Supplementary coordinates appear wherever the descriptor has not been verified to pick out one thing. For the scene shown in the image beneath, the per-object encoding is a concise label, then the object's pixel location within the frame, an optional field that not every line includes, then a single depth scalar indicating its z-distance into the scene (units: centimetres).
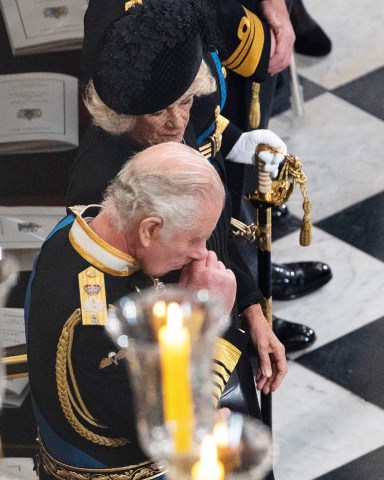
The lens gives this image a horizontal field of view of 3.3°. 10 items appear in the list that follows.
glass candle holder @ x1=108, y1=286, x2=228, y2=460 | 769
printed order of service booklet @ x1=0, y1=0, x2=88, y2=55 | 1264
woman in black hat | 1184
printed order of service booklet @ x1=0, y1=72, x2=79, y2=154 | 1270
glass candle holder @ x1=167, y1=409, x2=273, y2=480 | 759
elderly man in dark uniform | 1160
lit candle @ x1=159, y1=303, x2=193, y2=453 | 763
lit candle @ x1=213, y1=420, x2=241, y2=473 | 806
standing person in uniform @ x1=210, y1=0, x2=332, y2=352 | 1296
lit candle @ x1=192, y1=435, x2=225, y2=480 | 752
